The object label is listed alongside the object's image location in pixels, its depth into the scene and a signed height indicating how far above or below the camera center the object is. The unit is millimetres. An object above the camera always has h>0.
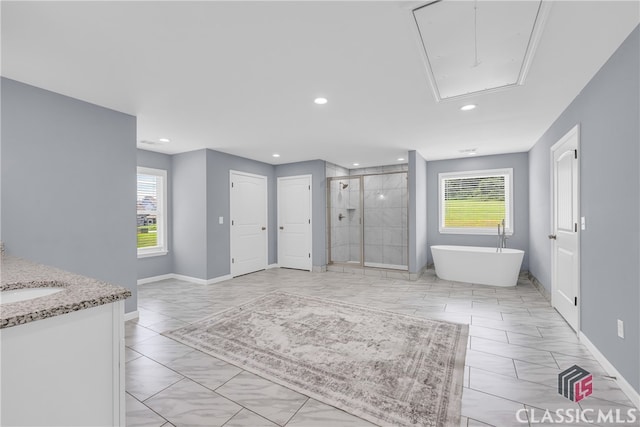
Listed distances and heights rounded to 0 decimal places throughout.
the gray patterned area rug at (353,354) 1864 -1236
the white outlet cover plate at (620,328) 2021 -843
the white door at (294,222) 6359 -245
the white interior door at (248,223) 5734 -233
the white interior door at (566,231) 2932 -244
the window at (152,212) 5195 +8
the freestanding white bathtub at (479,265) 4793 -951
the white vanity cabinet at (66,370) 925 -556
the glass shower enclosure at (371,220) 6594 -222
